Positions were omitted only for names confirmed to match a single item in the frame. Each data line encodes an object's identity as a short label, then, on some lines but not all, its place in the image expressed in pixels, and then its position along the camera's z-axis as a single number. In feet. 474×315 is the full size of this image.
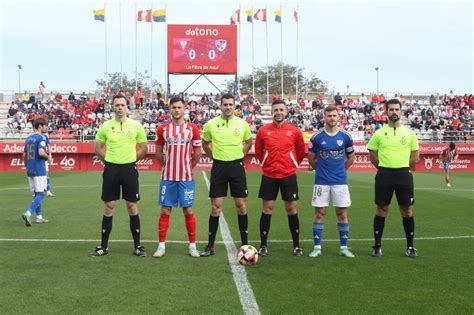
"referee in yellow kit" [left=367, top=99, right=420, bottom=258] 24.79
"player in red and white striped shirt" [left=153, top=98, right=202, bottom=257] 24.47
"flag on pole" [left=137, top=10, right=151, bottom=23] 155.33
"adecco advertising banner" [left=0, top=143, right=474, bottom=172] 110.83
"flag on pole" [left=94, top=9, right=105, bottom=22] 153.79
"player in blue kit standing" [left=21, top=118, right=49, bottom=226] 35.28
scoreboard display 136.56
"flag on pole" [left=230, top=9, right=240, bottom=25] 156.25
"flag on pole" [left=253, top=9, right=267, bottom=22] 158.40
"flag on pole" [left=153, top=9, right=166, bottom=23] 153.43
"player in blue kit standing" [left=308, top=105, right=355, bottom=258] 24.62
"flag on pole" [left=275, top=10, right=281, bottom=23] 158.40
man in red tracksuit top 24.81
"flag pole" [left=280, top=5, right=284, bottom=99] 162.24
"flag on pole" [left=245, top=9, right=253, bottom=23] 158.51
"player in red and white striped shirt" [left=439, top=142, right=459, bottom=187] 73.94
